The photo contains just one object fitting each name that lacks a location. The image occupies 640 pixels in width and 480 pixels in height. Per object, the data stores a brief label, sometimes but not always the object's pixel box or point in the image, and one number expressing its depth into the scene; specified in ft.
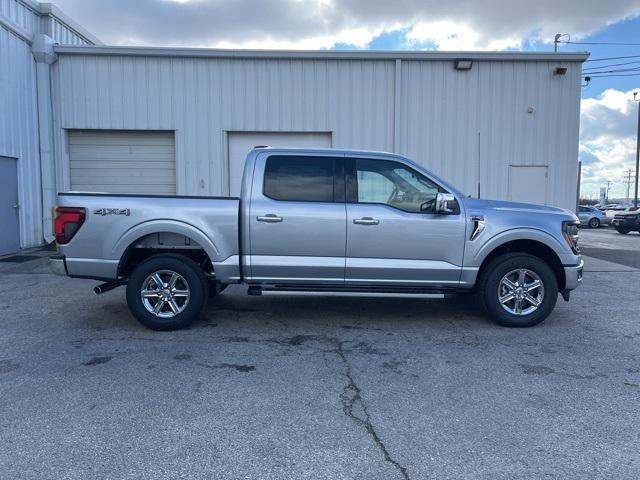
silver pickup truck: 18.45
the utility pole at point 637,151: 120.64
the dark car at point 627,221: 75.51
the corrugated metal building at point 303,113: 41.22
